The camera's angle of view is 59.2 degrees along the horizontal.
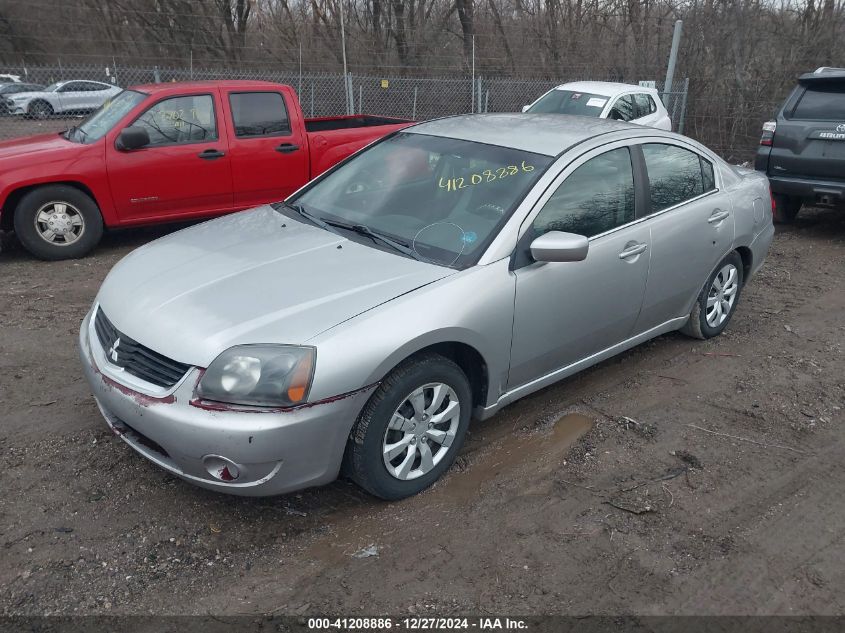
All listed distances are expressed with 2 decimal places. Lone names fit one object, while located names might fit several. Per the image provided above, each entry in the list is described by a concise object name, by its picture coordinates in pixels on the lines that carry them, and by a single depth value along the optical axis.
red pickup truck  6.95
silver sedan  3.03
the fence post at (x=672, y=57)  13.82
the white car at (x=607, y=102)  10.74
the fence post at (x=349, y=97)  13.18
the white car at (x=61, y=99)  14.61
